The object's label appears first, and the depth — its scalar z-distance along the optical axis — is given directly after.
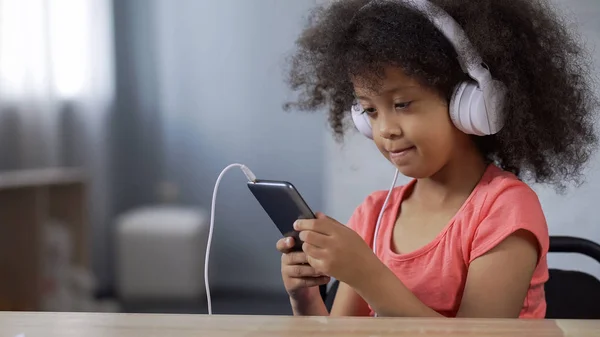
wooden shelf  2.40
